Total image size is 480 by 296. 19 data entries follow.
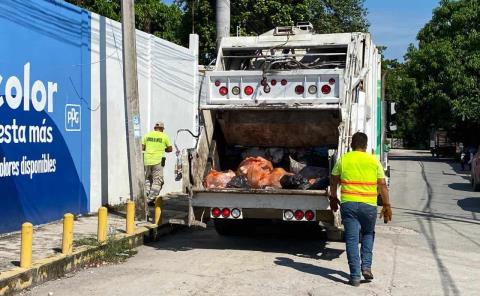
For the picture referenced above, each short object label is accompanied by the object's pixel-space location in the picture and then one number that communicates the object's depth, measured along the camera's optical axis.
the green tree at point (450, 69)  37.75
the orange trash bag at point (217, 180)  9.09
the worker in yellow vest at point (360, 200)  7.08
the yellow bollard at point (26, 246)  6.87
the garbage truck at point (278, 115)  8.48
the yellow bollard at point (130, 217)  9.57
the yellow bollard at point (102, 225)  8.57
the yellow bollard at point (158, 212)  10.60
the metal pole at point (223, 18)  14.83
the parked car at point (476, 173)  19.98
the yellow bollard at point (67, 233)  7.74
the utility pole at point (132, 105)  10.69
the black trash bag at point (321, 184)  8.63
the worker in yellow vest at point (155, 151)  12.59
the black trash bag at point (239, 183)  8.98
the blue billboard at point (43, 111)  9.17
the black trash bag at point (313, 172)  8.91
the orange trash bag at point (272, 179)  8.98
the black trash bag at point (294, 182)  8.73
